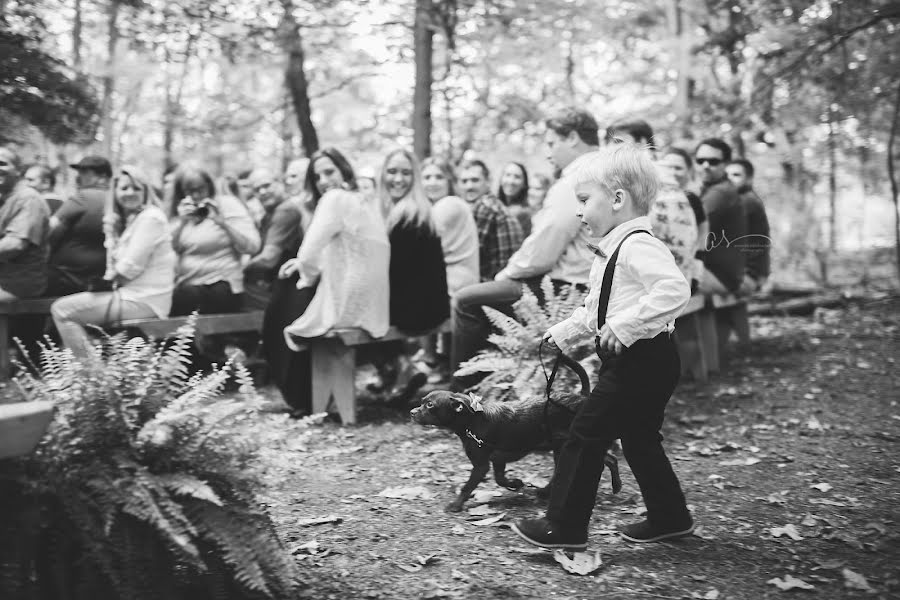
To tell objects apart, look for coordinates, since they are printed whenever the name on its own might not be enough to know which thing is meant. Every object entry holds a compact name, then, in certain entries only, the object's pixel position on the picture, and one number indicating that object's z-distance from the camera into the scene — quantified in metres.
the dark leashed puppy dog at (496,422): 3.90
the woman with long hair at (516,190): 8.29
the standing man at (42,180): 8.20
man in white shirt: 5.44
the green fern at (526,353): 4.84
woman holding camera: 7.11
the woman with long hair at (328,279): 6.09
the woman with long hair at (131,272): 6.20
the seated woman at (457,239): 6.94
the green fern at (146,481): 2.45
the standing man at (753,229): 8.26
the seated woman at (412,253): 6.57
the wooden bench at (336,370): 6.20
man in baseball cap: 6.75
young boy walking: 3.24
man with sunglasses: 7.39
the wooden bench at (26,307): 6.77
